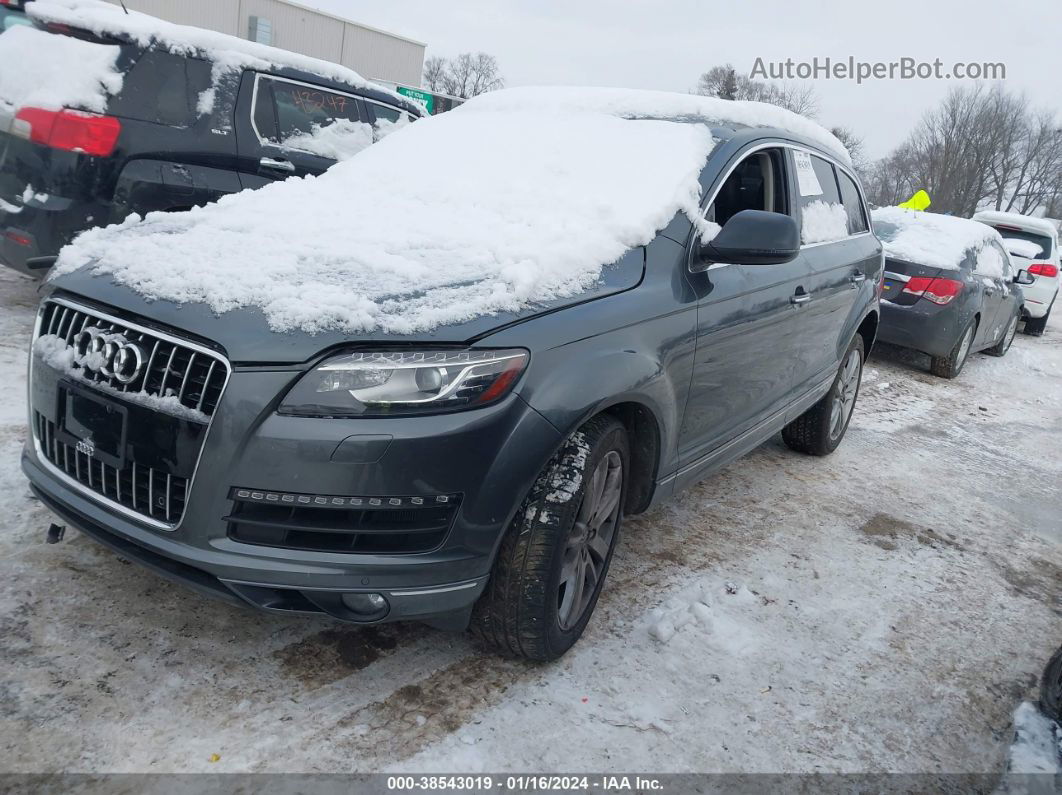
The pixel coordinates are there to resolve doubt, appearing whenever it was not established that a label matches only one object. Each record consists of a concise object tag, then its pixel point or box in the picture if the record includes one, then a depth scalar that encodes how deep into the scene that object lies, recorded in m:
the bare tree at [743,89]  55.97
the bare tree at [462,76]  72.81
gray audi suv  2.04
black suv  4.73
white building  31.98
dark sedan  7.91
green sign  24.71
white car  12.61
